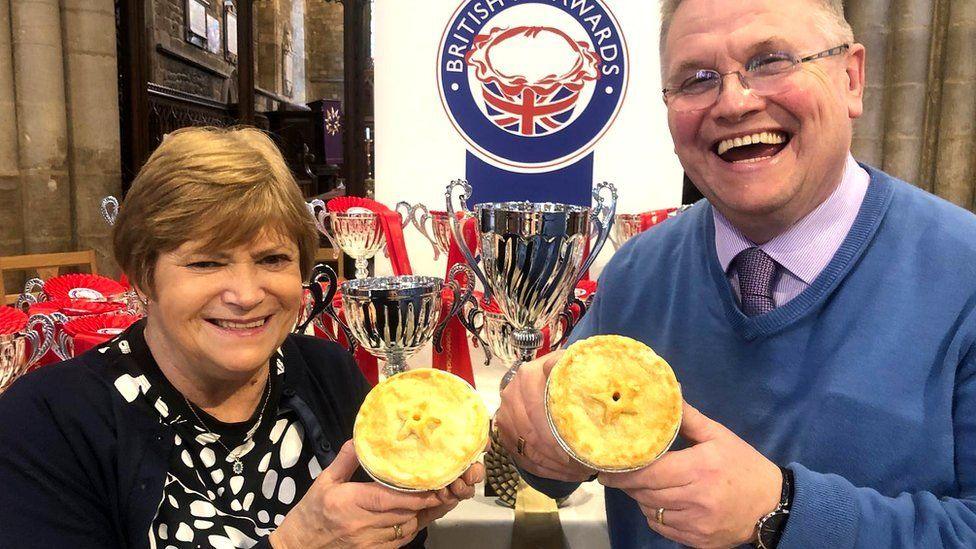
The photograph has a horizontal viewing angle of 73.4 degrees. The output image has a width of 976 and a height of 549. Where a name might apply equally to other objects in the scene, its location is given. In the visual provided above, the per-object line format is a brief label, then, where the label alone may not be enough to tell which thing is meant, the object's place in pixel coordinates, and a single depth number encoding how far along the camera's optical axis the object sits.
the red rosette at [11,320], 1.35
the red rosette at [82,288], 1.94
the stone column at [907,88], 4.75
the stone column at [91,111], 4.68
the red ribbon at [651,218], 2.46
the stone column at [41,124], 4.40
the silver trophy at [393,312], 1.45
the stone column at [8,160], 4.34
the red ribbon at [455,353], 1.94
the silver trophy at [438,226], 2.35
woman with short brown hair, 1.10
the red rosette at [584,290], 2.05
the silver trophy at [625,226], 2.44
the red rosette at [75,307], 1.73
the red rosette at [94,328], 1.51
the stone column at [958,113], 4.66
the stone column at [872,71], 4.87
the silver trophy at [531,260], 1.44
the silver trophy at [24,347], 1.35
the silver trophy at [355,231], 2.26
